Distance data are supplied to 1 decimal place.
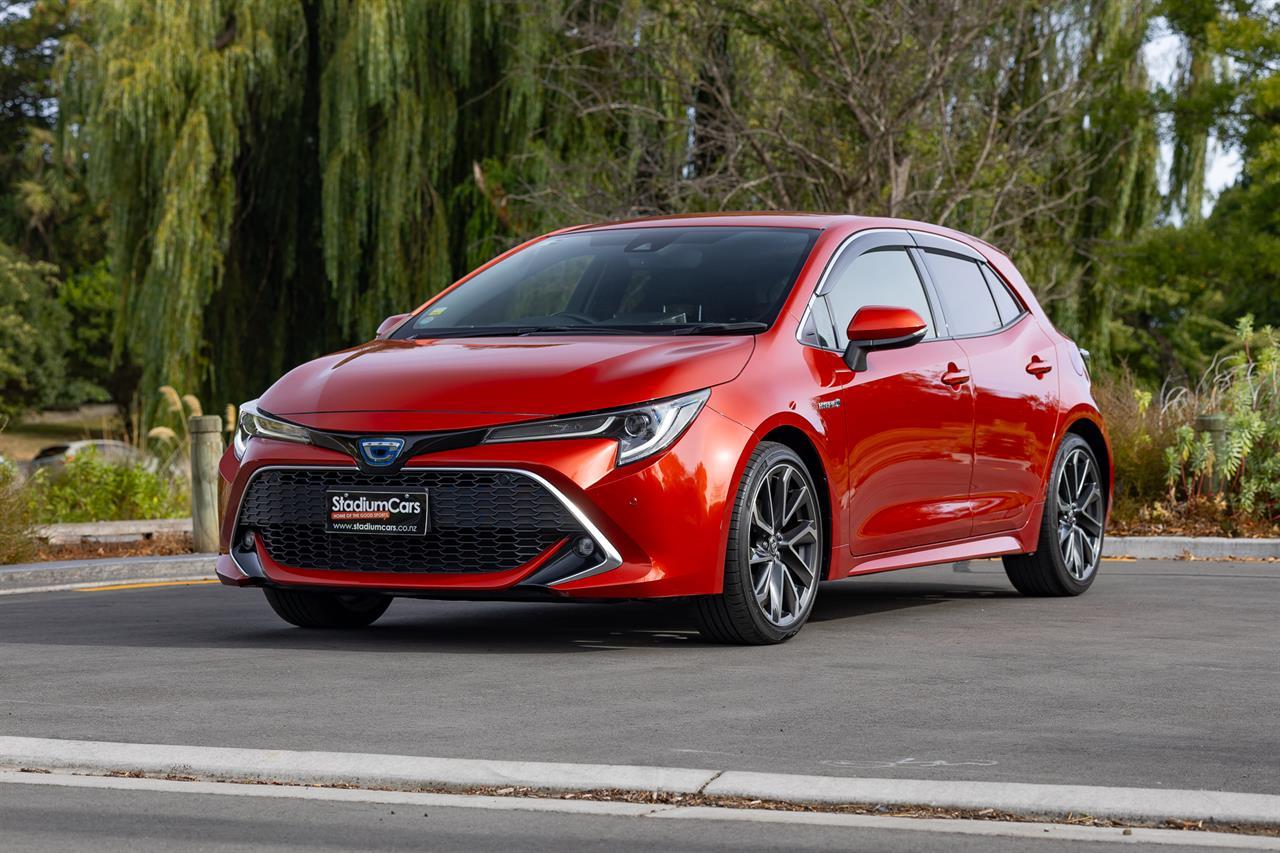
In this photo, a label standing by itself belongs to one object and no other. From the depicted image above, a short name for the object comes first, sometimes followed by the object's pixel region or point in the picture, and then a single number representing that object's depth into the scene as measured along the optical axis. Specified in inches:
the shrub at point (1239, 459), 576.7
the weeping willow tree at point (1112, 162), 1056.2
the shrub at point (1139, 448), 601.0
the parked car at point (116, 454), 750.1
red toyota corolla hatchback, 294.0
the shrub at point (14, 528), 518.3
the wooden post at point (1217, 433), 578.6
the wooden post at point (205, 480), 550.6
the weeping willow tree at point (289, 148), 960.3
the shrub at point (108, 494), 704.4
